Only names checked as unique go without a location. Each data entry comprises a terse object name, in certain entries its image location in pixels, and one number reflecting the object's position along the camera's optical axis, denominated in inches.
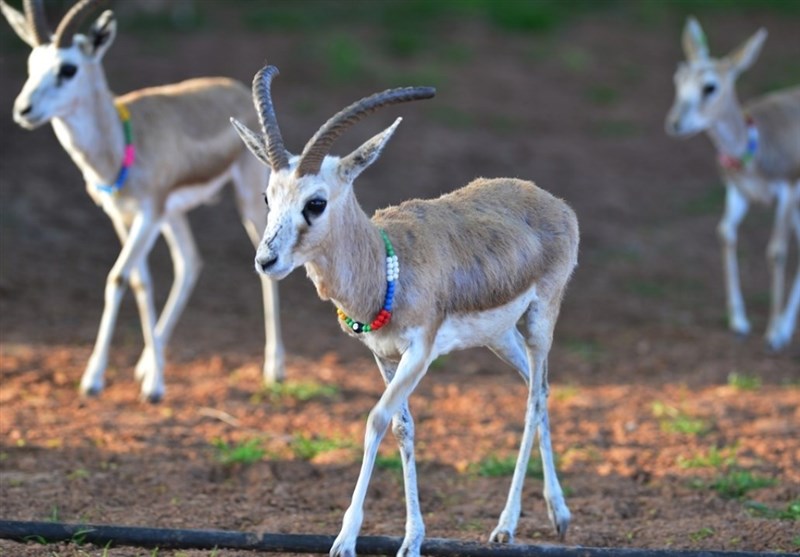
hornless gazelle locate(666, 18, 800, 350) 898.1
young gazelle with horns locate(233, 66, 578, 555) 408.5
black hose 417.4
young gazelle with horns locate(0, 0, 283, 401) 667.4
